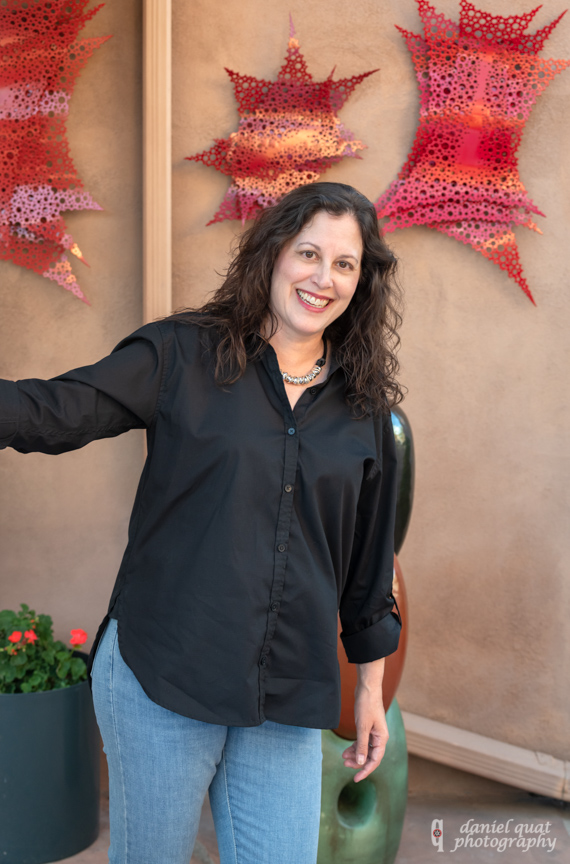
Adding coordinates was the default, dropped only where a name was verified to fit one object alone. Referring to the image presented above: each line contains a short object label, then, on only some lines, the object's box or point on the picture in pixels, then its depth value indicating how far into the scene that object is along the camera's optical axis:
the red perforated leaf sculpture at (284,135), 2.44
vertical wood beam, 2.34
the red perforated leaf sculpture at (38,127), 2.42
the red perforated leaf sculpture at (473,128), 2.36
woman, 1.15
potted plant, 2.05
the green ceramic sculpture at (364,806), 1.96
